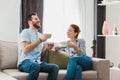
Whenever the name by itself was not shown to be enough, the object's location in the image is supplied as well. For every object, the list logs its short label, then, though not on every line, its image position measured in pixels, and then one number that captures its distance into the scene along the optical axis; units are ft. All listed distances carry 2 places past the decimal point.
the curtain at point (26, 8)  13.69
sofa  10.72
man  9.91
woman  10.57
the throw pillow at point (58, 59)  11.46
